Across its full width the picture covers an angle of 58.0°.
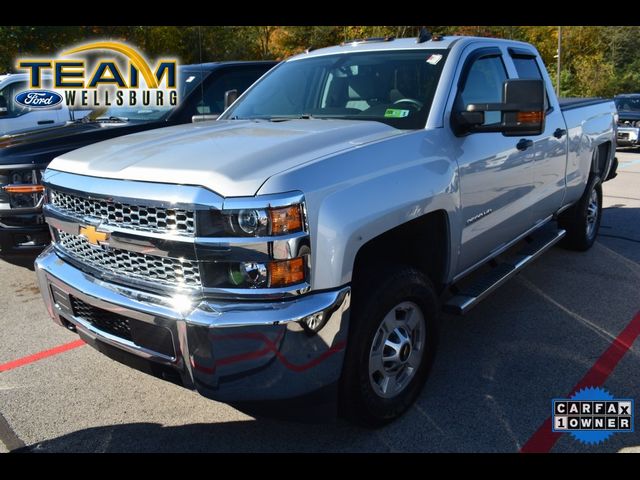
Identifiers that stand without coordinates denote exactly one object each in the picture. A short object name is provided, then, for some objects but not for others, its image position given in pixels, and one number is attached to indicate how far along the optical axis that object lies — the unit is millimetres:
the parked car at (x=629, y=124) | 14672
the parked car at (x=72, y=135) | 4375
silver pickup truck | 2270
